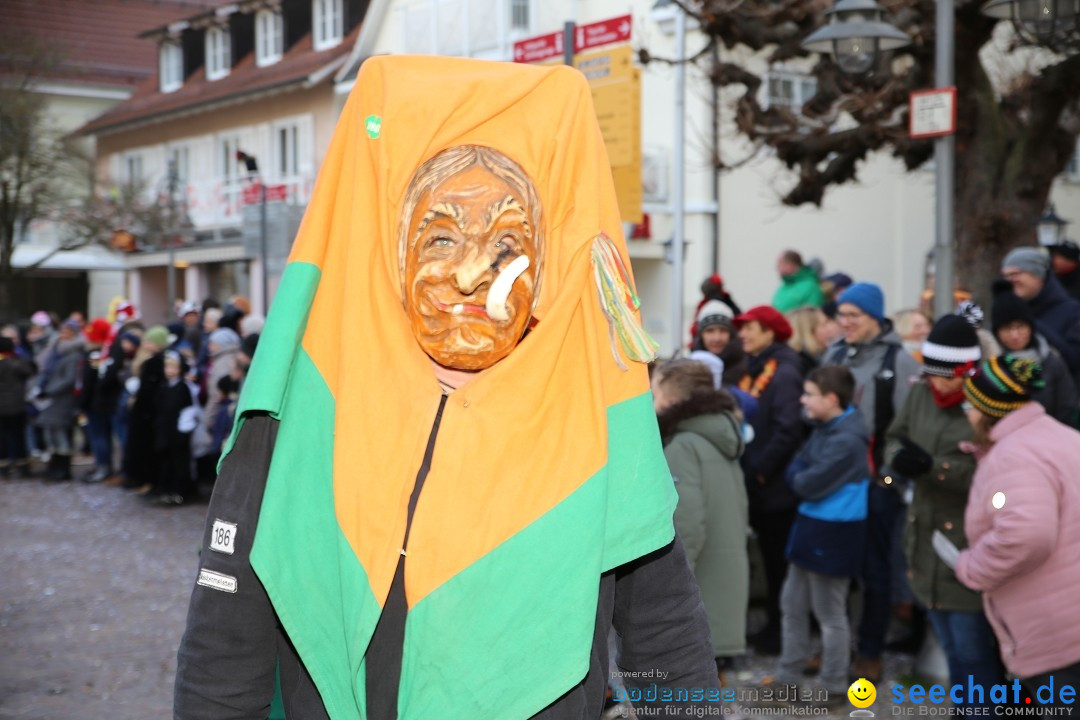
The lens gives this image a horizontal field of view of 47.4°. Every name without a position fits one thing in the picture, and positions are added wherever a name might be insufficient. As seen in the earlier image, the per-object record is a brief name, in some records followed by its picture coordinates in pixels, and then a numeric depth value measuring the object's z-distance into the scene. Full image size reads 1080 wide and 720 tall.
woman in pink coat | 4.19
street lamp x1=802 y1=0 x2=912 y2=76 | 7.41
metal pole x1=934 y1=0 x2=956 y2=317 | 7.39
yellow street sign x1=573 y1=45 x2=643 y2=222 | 9.34
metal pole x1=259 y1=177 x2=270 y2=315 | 13.20
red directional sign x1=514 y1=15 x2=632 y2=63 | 8.36
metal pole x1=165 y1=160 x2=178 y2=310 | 24.14
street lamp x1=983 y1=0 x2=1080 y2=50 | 7.08
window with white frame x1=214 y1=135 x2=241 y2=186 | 29.34
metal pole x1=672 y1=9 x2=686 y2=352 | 15.91
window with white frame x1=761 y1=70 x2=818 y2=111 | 19.92
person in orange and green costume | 1.86
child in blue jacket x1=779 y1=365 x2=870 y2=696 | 5.80
